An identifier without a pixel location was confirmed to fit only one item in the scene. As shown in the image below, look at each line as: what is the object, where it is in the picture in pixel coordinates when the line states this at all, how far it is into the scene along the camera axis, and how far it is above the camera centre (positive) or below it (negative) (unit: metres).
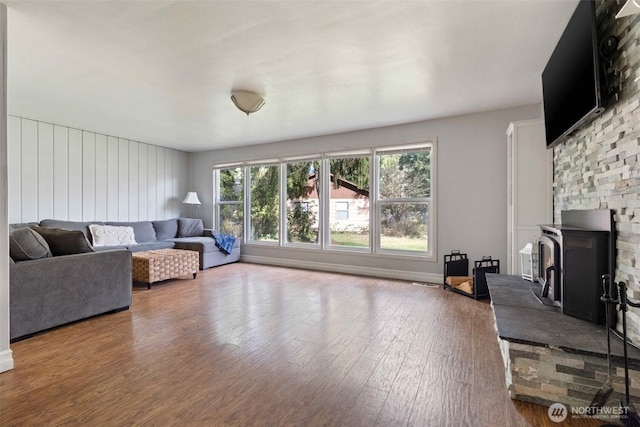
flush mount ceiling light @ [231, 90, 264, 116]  3.19 +1.22
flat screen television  1.67 +0.89
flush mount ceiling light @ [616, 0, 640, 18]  1.20 +0.85
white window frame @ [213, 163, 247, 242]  6.50 +0.27
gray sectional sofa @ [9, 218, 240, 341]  2.38 -0.59
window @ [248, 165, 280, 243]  5.86 +0.21
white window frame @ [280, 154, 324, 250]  5.58 +0.18
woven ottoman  4.01 -0.72
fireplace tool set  1.32 -0.78
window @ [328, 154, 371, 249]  4.94 +0.22
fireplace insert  1.78 -0.31
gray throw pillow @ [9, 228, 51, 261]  2.45 -0.27
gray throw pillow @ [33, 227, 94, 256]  2.88 -0.26
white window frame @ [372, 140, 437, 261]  4.31 +0.20
